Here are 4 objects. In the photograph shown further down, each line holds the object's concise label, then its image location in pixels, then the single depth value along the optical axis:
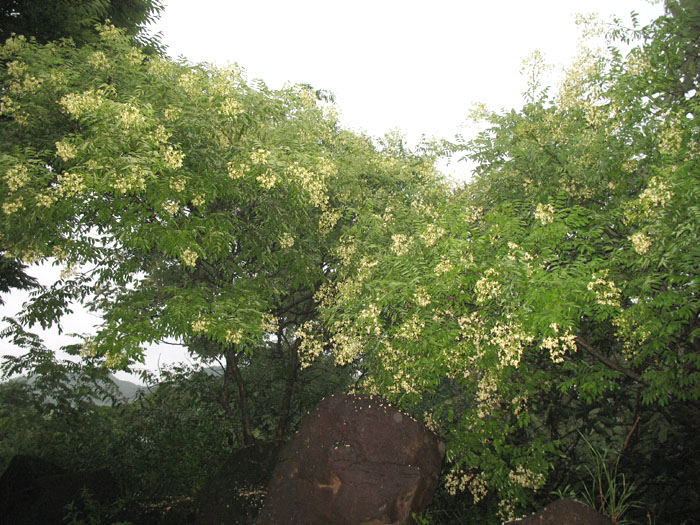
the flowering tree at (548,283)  7.22
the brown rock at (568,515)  5.42
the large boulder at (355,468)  8.08
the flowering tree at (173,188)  9.37
